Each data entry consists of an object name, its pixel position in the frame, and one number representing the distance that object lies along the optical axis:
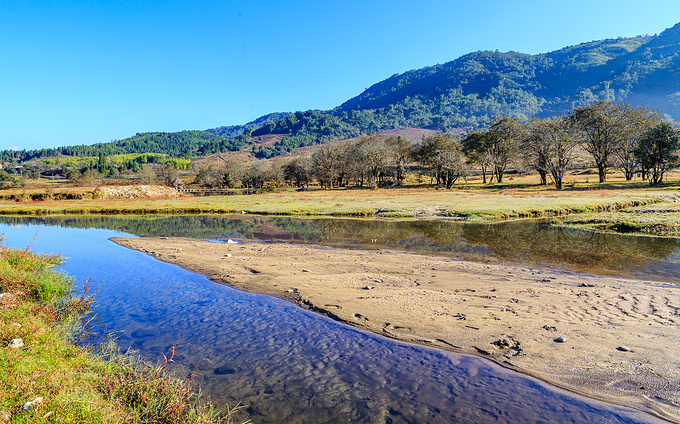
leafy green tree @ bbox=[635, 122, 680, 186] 57.59
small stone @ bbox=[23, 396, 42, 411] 4.82
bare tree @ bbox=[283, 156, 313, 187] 113.69
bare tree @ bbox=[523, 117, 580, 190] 67.81
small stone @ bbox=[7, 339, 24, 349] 6.91
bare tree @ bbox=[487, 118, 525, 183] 79.56
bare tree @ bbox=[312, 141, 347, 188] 102.19
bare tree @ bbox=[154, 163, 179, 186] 124.56
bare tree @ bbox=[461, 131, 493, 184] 85.06
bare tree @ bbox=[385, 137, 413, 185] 97.44
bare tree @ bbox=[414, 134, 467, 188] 82.56
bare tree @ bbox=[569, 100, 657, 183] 66.44
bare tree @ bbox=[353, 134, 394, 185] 90.19
